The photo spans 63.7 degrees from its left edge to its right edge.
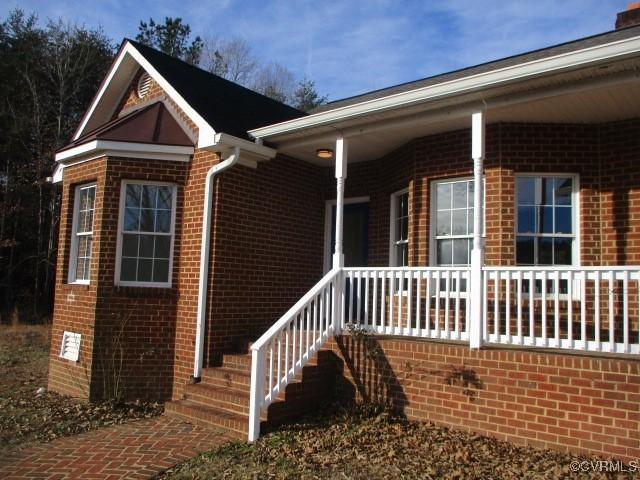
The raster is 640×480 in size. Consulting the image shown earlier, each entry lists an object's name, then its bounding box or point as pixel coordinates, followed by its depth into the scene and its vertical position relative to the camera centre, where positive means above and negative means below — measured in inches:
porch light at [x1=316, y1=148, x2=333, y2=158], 334.0 +86.3
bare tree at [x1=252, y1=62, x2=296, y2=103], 1191.6 +461.9
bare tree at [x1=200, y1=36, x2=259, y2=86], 1159.6 +491.3
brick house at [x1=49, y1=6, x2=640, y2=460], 215.5 +24.9
